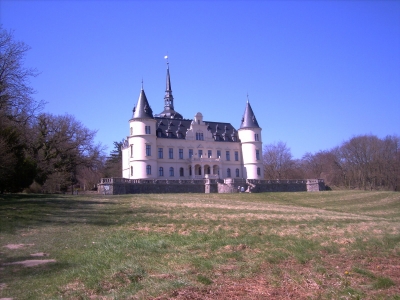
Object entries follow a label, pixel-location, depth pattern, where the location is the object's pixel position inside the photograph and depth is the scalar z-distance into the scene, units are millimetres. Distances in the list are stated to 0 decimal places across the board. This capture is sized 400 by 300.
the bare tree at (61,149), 42453
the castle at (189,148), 57969
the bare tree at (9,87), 25031
